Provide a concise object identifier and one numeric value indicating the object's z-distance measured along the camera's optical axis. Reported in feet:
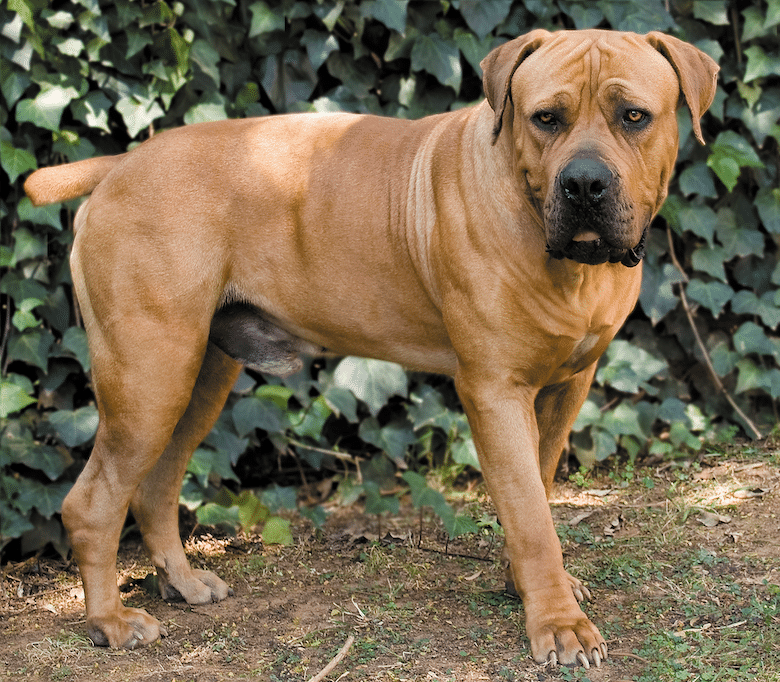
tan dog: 7.27
